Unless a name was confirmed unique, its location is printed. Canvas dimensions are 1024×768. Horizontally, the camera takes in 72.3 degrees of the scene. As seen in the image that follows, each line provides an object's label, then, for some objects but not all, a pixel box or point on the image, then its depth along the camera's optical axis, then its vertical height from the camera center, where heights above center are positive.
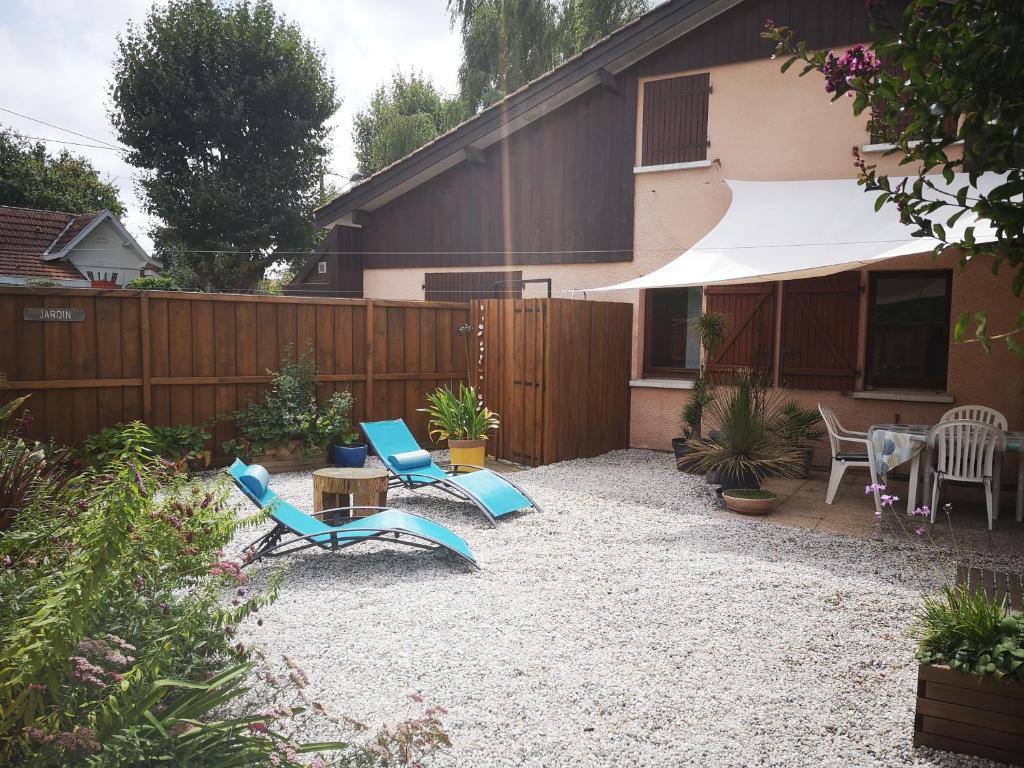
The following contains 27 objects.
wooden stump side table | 5.39 -1.21
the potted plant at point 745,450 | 6.34 -1.02
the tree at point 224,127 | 18.72 +5.59
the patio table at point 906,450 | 5.81 -0.89
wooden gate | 8.12 -0.48
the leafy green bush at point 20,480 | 2.74 -0.71
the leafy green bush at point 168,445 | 6.69 -1.17
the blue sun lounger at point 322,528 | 4.44 -1.28
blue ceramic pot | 8.08 -1.43
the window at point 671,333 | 9.61 +0.08
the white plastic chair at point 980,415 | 6.41 -0.69
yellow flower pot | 7.75 -1.30
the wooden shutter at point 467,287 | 10.86 +0.75
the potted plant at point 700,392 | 8.26 -0.62
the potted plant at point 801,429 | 7.53 -0.97
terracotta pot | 6.08 -1.44
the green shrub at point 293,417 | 7.79 -0.98
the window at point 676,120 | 9.07 +2.88
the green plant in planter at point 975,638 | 2.45 -1.07
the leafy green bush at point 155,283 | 16.70 +1.08
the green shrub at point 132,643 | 1.66 -0.91
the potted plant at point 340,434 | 8.07 -1.20
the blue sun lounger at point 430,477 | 5.85 -1.27
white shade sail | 6.14 +1.02
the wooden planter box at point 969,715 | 2.43 -1.31
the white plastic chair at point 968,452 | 5.51 -0.85
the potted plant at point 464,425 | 7.77 -1.02
